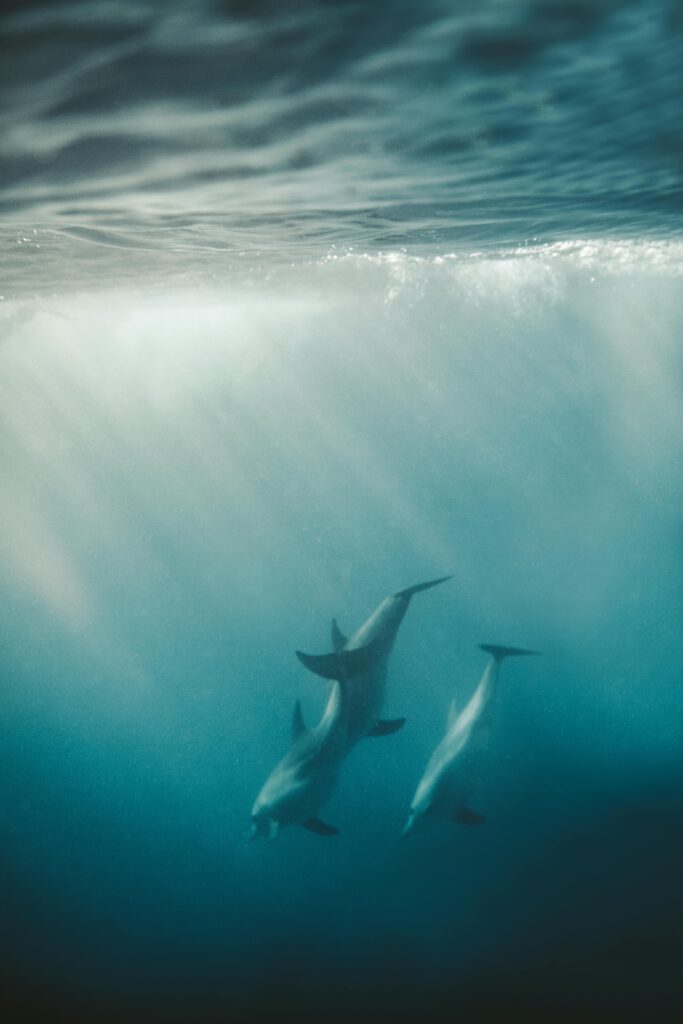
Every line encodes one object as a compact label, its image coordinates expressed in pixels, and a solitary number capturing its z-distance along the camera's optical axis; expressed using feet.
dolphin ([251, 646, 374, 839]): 38.29
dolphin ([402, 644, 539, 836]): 40.06
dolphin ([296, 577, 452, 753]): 36.01
